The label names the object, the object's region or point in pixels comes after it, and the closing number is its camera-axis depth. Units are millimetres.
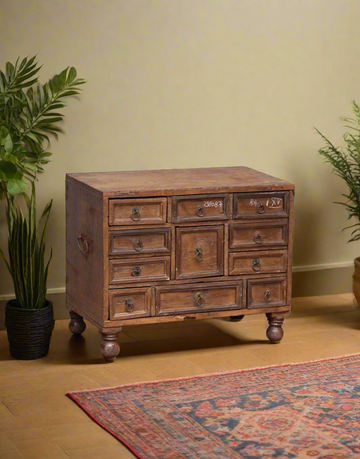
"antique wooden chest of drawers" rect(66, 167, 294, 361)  3908
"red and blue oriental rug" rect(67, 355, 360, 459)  3107
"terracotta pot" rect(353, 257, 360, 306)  4727
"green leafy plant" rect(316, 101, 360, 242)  4773
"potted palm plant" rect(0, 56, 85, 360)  4023
